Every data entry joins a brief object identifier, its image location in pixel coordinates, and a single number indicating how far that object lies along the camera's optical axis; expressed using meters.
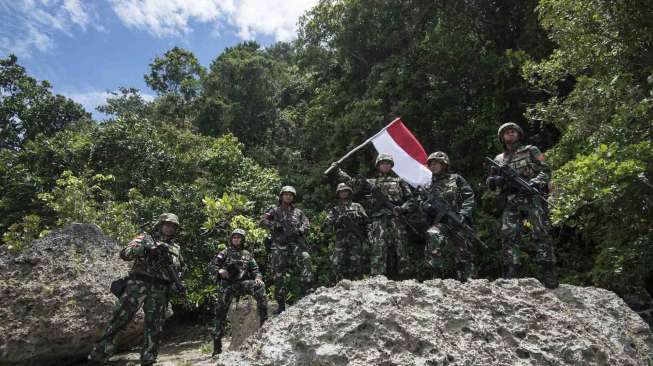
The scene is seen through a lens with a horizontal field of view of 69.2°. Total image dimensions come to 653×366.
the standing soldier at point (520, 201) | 5.29
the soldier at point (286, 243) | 7.71
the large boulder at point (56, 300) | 6.41
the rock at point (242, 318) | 7.56
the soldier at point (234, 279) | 7.40
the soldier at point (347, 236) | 7.57
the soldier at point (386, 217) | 7.05
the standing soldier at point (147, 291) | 6.06
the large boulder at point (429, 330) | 2.79
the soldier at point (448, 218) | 5.77
